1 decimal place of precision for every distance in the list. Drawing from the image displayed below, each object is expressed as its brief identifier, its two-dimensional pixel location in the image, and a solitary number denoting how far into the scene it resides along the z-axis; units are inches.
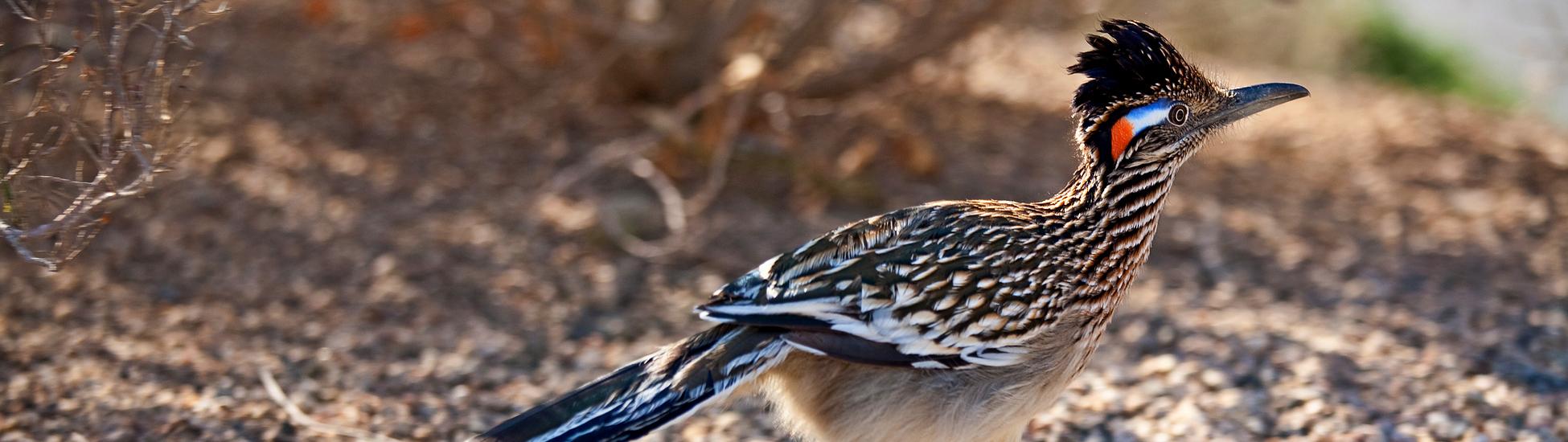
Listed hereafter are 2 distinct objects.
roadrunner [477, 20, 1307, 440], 265.6
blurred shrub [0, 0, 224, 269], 260.2
